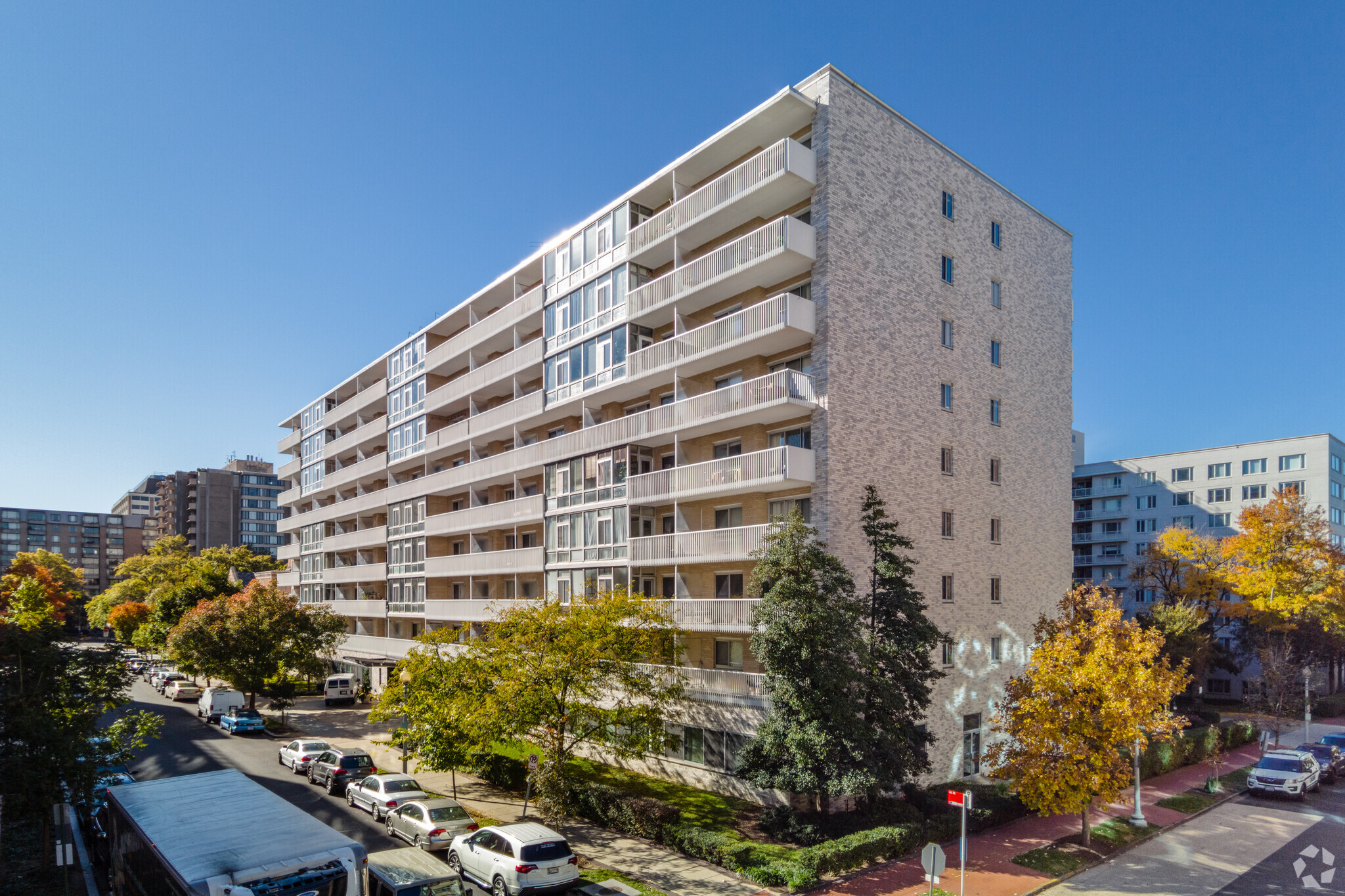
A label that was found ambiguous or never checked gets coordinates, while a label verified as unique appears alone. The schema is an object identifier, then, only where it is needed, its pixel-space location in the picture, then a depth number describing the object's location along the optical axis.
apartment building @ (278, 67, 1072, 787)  26.52
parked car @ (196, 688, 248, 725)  41.94
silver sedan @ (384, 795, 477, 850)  20.83
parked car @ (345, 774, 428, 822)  23.98
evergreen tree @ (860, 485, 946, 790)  22.11
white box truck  12.44
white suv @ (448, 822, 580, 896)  17.52
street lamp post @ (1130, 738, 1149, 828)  24.94
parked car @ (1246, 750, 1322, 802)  29.25
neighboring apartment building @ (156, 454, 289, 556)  139.50
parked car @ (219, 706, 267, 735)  39.00
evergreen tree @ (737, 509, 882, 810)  20.84
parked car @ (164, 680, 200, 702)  52.50
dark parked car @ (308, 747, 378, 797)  27.53
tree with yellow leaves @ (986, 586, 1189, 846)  21.91
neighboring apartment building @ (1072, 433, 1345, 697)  65.31
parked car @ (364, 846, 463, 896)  14.97
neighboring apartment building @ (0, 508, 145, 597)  163.12
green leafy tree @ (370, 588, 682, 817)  23.20
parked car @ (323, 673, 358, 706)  47.03
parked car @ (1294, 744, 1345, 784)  33.12
